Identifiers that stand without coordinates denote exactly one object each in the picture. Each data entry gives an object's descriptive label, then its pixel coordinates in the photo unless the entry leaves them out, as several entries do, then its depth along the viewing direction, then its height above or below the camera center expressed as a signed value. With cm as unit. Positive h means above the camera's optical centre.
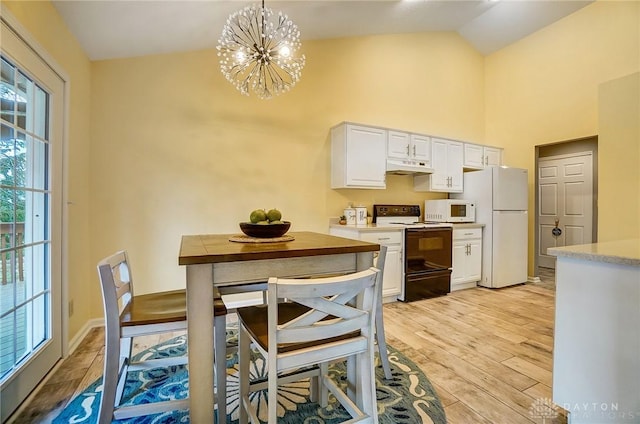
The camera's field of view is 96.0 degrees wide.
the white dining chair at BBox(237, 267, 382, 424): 99 -49
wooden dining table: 121 -28
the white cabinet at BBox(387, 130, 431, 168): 368 +87
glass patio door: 151 -5
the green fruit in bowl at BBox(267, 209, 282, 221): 171 -2
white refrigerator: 393 -11
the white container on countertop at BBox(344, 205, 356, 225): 358 -5
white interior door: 467 +20
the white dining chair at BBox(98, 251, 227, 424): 128 -56
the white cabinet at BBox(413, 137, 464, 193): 402 +62
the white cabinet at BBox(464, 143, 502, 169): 427 +87
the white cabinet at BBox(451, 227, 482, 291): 385 -62
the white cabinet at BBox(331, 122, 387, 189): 339 +68
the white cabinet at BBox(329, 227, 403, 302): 328 -50
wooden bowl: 167 -10
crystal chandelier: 197 +117
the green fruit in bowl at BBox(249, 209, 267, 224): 170 -3
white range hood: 367 +59
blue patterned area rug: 151 -108
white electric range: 343 -55
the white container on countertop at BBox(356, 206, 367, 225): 357 -3
